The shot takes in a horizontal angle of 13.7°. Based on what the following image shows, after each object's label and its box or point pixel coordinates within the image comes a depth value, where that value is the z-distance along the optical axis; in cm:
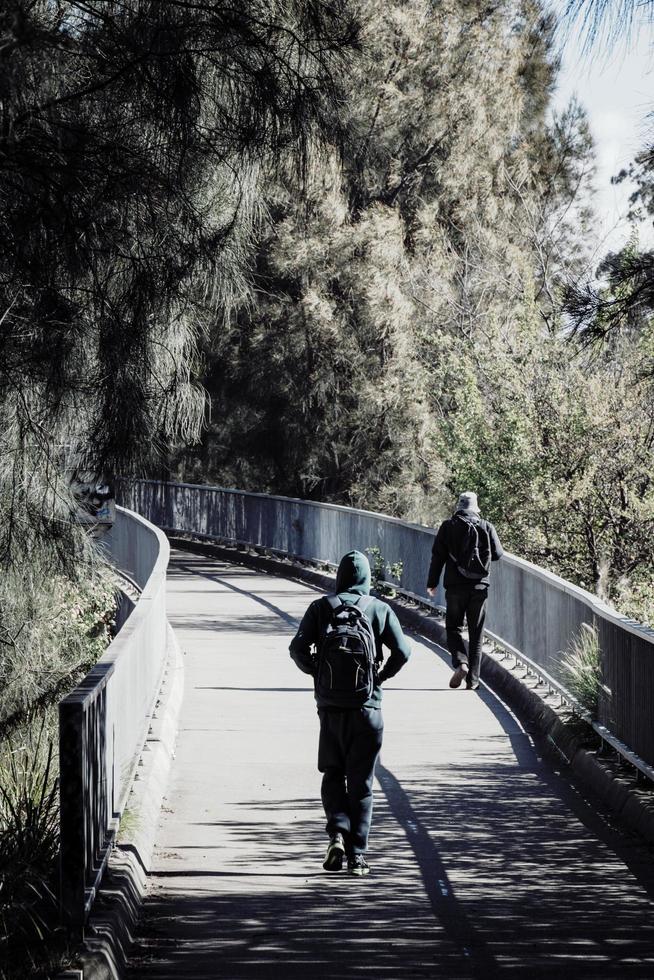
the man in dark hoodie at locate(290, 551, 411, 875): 1516
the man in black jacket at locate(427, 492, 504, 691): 2665
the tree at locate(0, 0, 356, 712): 1399
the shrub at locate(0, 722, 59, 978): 1122
